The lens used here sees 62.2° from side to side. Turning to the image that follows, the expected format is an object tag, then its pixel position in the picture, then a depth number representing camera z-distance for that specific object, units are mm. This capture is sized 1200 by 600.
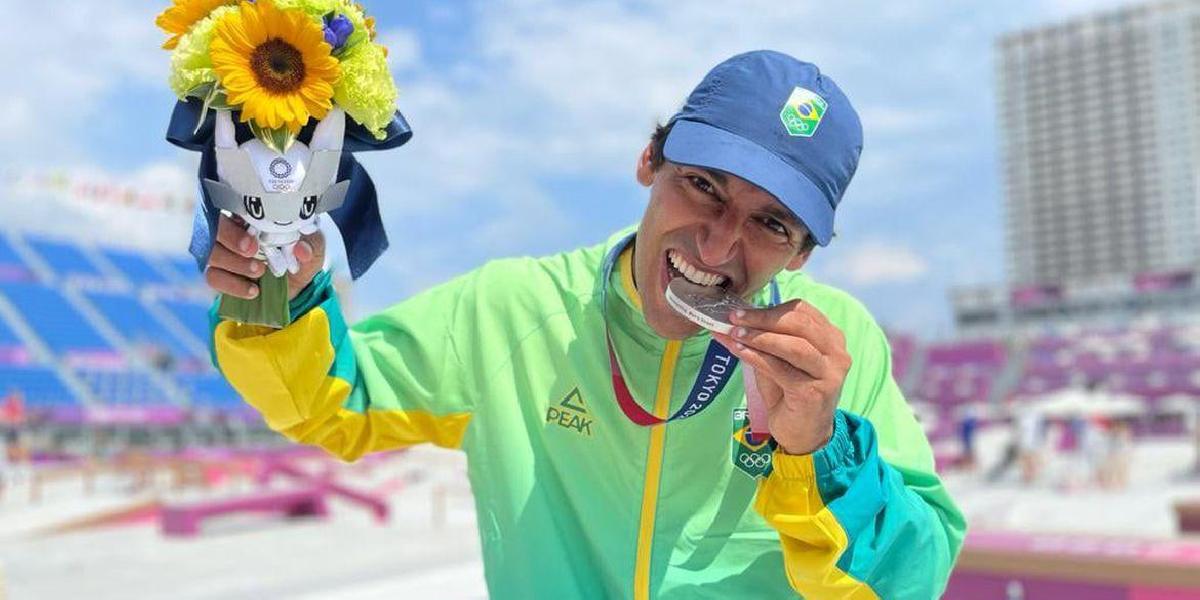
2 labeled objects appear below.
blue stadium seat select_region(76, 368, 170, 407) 34906
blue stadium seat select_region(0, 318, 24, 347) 33906
